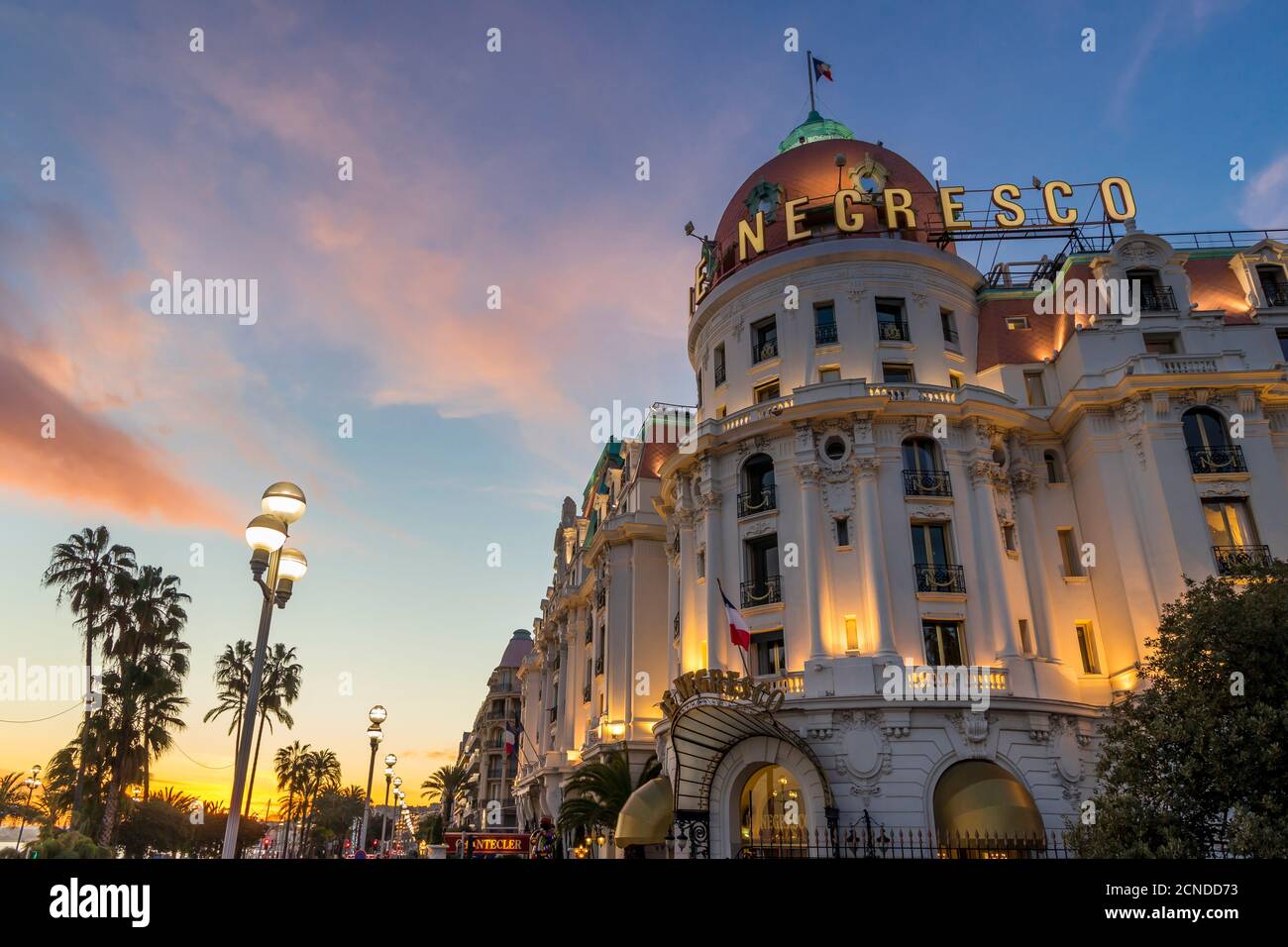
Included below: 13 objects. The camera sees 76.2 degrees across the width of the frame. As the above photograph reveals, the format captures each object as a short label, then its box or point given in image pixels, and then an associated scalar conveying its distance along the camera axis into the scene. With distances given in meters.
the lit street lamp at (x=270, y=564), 10.95
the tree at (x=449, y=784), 116.44
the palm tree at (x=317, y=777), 97.56
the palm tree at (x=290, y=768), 95.25
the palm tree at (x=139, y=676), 41.72
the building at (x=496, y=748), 92.00
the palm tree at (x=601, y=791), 38.78
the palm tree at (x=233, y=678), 61.34
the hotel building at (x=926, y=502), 29.39
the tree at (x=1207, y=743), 15.61
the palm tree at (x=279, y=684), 66.75
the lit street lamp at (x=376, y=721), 28.78
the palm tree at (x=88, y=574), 41.72
